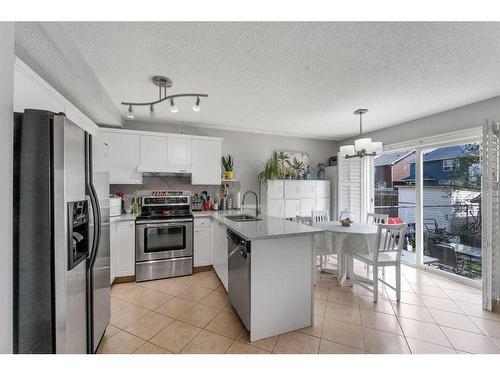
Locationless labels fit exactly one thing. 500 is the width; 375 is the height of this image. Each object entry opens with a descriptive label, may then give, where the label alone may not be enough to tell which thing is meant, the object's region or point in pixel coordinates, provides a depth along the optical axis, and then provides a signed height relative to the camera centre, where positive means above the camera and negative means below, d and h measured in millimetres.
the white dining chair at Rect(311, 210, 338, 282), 2908 -798
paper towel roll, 4169 -267
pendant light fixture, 2746 +489
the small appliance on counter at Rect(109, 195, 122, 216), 3115 -264
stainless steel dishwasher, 1900 -826
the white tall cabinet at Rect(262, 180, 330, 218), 4301 -202
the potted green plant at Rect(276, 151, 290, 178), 4628 +611
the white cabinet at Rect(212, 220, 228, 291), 2660 -838
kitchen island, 1862 -808
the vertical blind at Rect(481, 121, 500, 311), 2441 -269
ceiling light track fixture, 2292 +1119
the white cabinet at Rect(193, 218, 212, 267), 3387 -863
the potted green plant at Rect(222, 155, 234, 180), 4078 +356
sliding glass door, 3117 -260
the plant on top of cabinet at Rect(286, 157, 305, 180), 4730 +432
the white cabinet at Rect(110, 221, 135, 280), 2980 -844
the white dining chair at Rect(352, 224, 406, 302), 2543 -757
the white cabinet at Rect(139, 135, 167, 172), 3434 +542
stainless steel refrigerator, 1089 -229
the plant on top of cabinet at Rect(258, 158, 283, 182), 4203 +305
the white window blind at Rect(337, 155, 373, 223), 4469 +64
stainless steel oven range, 3076 -850
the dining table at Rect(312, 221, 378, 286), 2710 -688
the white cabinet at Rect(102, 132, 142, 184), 3312 +458
